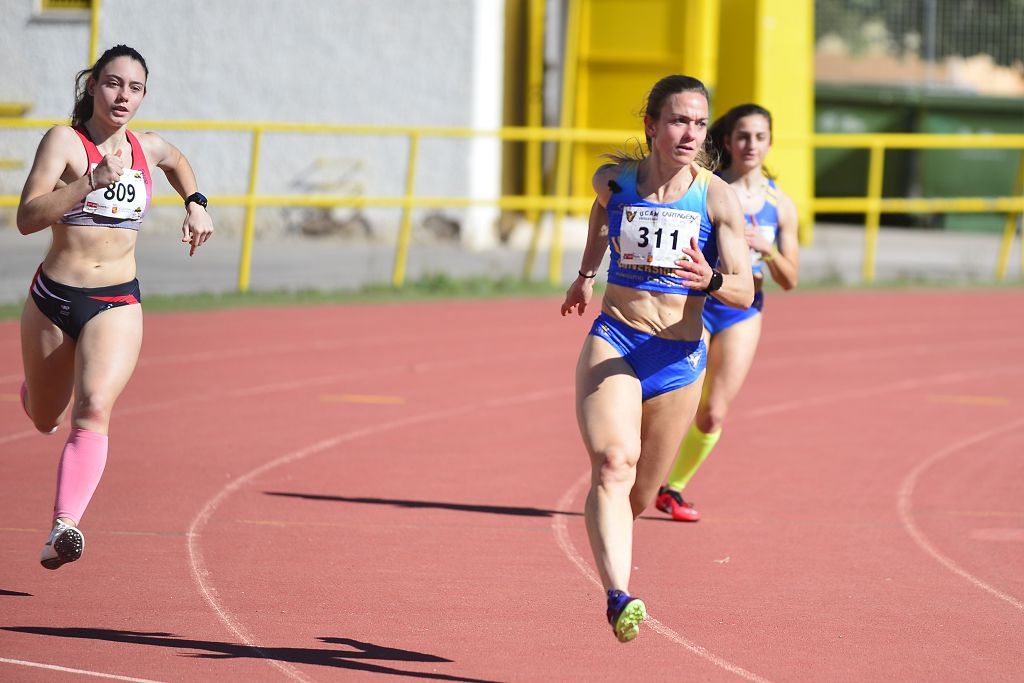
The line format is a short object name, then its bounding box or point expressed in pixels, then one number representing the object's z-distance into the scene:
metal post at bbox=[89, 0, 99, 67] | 38.81
